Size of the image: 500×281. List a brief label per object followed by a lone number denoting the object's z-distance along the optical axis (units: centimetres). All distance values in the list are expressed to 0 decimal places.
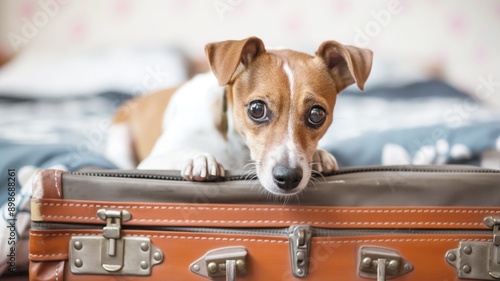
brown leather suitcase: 67
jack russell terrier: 71
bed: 97
